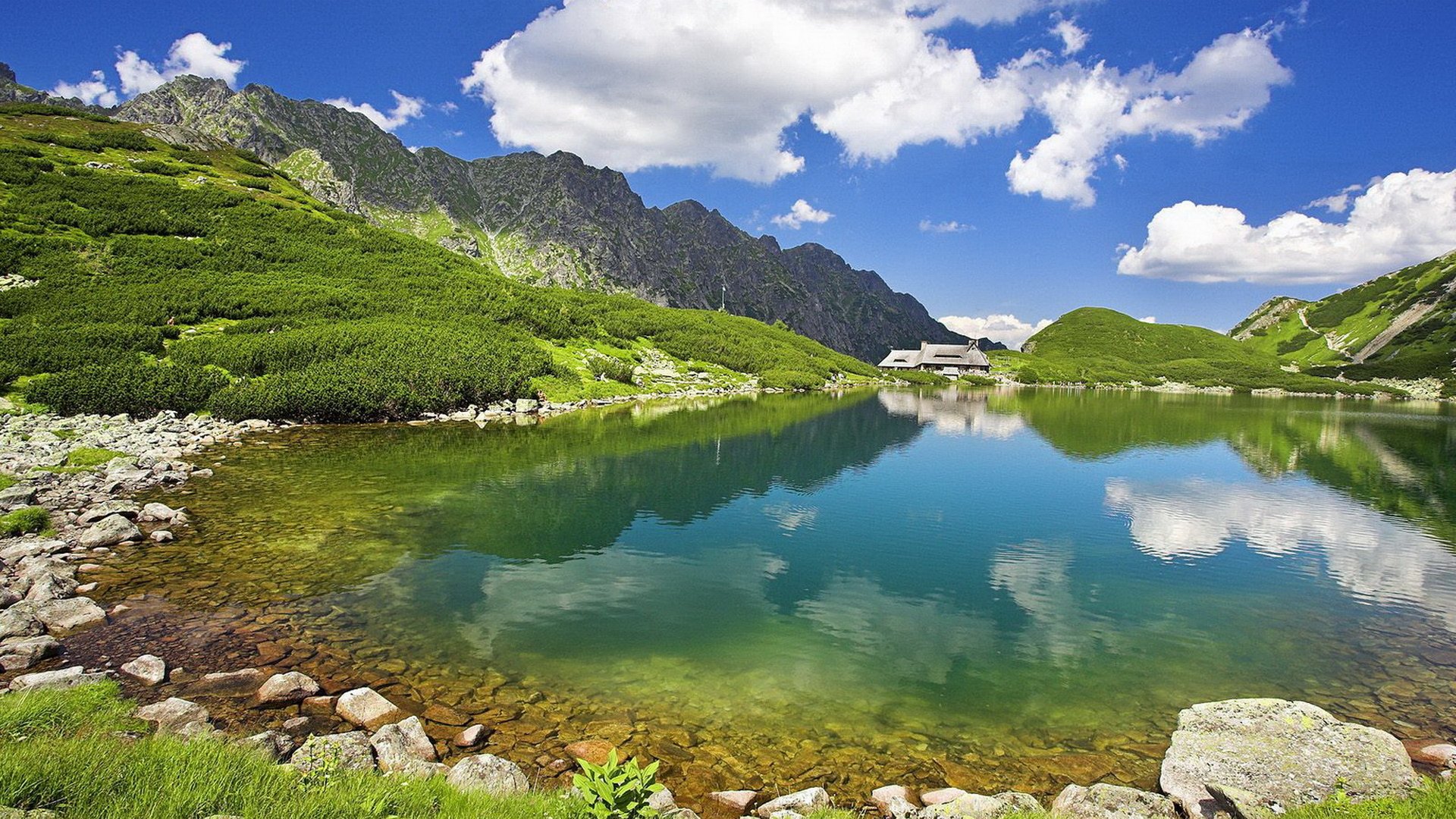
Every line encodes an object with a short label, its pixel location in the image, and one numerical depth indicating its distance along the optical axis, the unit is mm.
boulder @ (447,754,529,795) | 8547
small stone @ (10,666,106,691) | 10388
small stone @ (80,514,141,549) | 18594
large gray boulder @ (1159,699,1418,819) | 9141
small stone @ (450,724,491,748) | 10711
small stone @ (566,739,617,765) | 10562
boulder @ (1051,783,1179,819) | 9070
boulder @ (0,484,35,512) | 19920
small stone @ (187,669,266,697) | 11656
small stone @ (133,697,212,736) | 9646
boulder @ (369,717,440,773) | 9250
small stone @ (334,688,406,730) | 11039
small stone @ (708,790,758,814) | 9664
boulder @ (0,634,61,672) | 11570
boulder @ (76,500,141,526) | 20188
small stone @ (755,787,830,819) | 9195
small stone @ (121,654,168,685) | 11723
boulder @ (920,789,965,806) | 9797
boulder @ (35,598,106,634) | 13523
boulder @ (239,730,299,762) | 8820
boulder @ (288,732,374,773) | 8234
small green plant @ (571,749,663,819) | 6434
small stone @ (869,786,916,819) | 9445
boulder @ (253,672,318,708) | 11453
